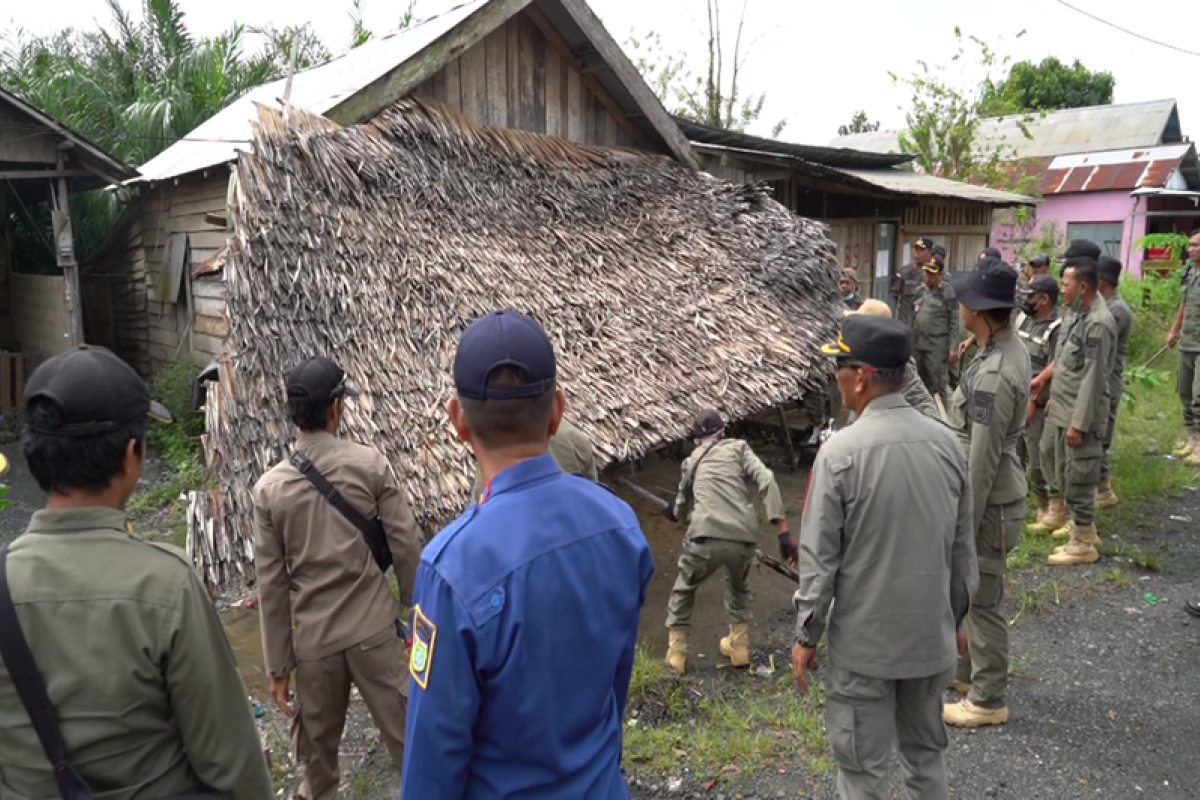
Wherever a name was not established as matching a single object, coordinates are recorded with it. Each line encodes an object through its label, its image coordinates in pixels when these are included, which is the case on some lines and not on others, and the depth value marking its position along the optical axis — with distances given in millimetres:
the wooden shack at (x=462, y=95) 5891
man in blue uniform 1423
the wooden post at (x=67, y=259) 9266
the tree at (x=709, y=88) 21938
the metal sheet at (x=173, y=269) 9719
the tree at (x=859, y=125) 42938
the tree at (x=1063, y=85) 34031
